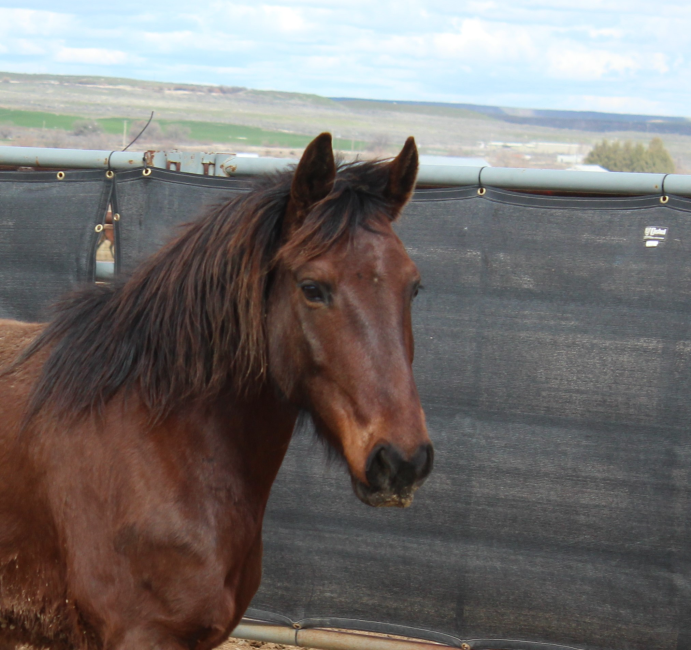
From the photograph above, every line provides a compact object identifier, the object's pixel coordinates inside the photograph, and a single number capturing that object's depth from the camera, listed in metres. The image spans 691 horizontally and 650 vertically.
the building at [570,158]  73.44
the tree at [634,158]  62.84
